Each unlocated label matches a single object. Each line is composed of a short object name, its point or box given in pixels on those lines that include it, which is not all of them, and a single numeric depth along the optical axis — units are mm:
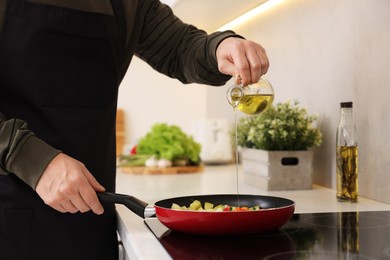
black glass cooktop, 804
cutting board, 2184
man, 1083
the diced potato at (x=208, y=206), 1056
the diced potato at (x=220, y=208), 966
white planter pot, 1523
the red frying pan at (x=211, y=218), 873
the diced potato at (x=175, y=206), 1003
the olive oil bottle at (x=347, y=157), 1313
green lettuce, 2244
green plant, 1521
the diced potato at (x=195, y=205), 1016
